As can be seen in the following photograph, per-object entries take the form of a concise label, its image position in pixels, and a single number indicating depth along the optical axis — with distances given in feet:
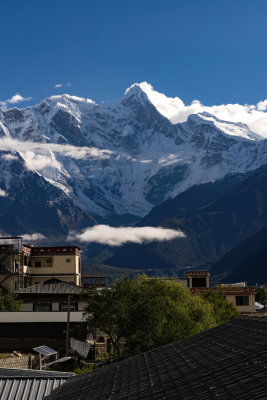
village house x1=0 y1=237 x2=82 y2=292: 451.53
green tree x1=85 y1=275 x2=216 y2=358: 200.54
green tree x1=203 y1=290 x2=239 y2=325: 315.25
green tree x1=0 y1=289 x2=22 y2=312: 329.38
